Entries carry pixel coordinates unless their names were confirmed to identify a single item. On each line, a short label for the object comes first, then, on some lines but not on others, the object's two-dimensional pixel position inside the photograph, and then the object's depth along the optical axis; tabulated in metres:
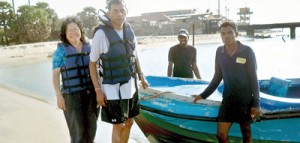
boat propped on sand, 4.39
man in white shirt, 3.65
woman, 3.91
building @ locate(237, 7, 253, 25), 101.81
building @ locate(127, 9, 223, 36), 76.81
